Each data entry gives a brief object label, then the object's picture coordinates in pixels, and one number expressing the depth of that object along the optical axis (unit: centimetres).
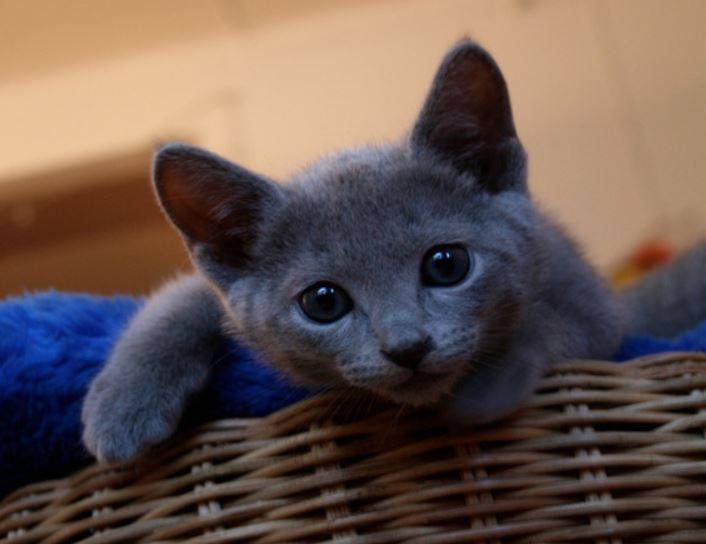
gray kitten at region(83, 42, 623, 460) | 38
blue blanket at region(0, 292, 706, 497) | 39
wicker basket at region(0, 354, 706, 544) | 37
